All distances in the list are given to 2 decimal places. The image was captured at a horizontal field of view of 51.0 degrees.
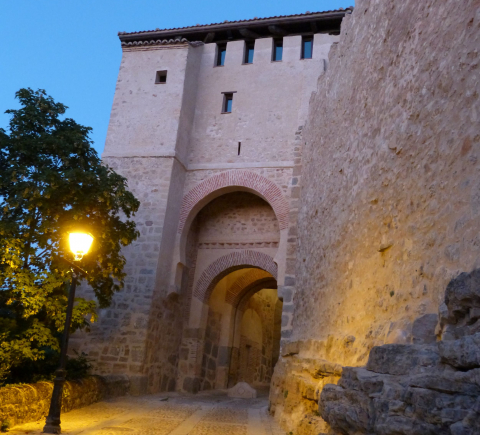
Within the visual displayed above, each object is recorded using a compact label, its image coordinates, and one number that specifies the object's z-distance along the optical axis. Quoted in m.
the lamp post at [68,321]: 5.57
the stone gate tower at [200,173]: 11.85
